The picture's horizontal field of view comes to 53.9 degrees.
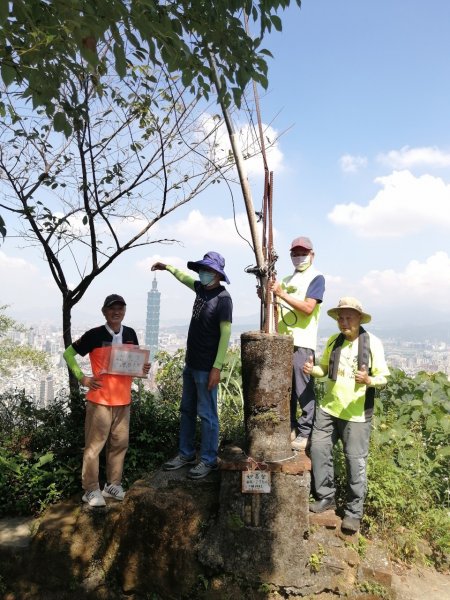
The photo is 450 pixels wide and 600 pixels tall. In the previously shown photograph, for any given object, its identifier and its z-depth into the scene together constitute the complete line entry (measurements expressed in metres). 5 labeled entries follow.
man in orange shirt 4.04
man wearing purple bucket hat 3.93
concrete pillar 3.68
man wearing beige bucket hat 3.79
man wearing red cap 4.27
